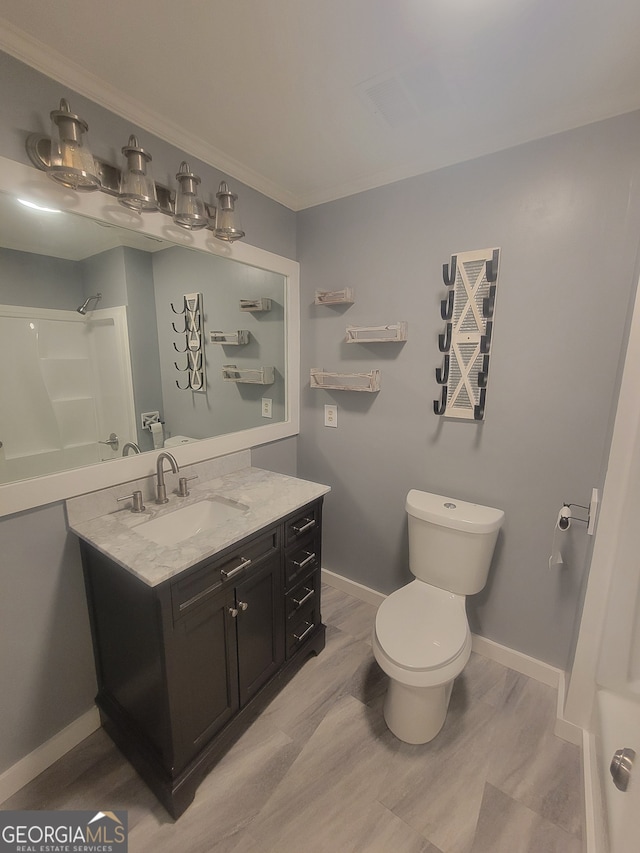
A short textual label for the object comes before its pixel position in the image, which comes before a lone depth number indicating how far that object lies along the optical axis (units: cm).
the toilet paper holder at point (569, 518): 142
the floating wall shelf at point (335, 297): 201
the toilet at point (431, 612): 135
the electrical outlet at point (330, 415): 224
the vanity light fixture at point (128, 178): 110
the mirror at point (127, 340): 127
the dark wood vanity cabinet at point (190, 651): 114
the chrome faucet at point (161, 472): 155
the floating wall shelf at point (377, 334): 186
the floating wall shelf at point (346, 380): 199
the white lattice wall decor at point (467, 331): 163
